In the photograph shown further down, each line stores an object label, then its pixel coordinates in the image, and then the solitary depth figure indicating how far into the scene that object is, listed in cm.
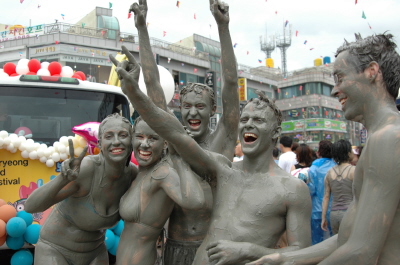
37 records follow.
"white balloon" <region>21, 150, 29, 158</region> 404
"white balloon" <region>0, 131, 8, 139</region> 394
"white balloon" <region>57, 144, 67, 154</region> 412
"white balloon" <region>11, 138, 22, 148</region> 401
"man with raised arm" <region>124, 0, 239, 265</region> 248
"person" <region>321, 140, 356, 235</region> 469
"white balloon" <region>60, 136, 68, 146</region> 416
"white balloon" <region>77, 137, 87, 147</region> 397
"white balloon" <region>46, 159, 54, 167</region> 410
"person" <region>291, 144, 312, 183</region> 575
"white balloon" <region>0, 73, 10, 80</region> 448
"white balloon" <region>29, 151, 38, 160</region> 406
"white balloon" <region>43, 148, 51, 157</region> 409
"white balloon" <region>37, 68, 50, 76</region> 495
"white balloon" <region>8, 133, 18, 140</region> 400
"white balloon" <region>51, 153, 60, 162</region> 411
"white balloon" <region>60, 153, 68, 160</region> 416
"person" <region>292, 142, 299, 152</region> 715
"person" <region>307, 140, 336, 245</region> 528
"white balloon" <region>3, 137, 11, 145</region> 395
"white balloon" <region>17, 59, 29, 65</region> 529
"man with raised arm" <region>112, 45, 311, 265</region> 191
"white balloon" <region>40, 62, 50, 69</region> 514
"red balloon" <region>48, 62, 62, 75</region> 504
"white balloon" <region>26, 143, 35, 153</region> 405
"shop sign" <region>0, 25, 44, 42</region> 2217
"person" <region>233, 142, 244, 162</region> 698
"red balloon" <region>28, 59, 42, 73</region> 516
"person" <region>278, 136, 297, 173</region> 614
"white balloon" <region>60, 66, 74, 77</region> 513
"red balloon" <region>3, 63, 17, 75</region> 523
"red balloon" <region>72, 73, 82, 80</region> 527
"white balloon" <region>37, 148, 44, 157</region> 408
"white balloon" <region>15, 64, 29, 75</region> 518
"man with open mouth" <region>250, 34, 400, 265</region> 135
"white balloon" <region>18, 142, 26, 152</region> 404
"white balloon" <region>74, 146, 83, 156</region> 398
